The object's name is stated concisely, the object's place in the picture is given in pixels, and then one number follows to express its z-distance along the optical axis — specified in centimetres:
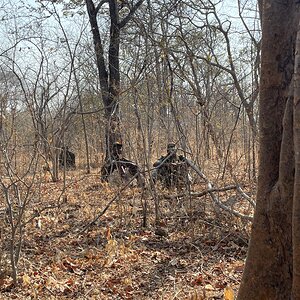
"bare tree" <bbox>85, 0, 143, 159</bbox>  1192
